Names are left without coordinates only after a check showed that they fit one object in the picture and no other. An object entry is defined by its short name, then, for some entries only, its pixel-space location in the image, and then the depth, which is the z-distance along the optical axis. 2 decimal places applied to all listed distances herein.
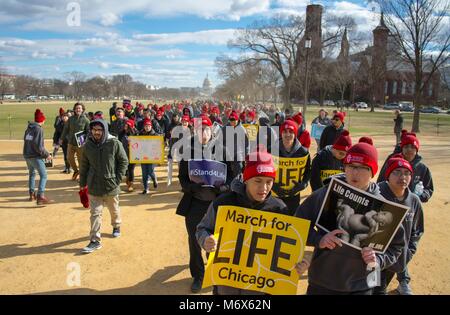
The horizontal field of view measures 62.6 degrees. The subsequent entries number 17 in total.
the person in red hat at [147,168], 9.64
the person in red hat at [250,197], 3.00
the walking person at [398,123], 21.03
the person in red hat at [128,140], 9.90
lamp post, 24.05
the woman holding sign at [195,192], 4.65
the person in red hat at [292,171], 5.26
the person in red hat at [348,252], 2.77
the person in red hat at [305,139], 7.93
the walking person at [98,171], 5.91
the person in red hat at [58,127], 12.55
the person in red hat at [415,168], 4.92
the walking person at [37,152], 8.22
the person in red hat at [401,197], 3.59
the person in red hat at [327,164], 5.06
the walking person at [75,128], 10.35
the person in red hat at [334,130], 8.28
